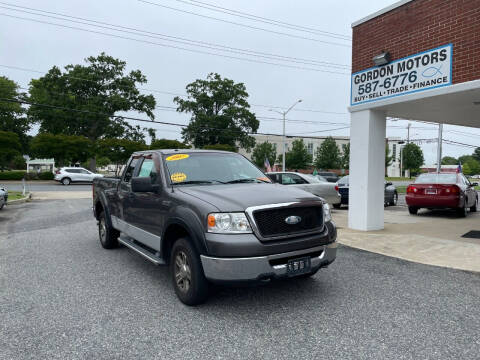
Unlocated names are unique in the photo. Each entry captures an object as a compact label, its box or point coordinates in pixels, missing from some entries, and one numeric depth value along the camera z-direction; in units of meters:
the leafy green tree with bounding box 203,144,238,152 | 47.69
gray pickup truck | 3.53
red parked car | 11.38
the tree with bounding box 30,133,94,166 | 37.44
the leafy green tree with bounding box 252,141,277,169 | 65.81
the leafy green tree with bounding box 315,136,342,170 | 69.12
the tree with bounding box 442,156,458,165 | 160.10
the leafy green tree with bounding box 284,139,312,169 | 64.56
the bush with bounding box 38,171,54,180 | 41.24
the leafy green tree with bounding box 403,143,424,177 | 86.12
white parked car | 33.97
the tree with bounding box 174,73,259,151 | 59.47
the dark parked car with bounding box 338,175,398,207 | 14.59
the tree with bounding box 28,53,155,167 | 46.62
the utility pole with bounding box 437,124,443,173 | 26.22
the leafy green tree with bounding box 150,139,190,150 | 44.82
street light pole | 39.03
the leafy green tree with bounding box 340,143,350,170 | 72.06
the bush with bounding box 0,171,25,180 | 39.17
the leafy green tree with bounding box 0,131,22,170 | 35.09
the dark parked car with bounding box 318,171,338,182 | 29.68
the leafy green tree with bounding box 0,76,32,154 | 53.25
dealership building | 7.24
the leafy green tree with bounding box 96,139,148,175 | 40.94
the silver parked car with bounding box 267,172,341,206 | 12.71
